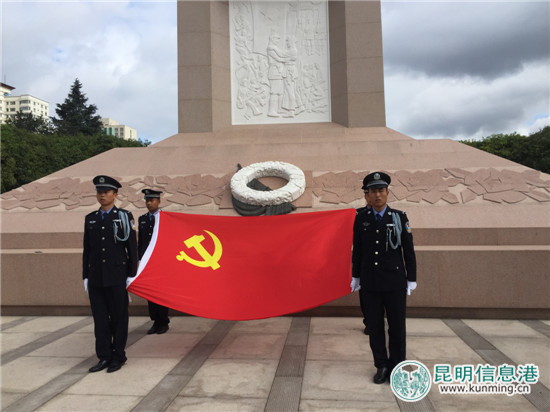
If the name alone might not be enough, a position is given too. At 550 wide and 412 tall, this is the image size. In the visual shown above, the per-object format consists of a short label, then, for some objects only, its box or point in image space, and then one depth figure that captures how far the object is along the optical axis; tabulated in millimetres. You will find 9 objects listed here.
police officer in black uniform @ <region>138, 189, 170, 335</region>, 4324
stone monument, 4637
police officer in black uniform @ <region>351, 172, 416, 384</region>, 3018
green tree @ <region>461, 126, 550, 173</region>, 24889
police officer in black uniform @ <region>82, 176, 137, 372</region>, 3365
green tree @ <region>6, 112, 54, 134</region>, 35609
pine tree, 37969
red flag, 3537
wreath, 5621
